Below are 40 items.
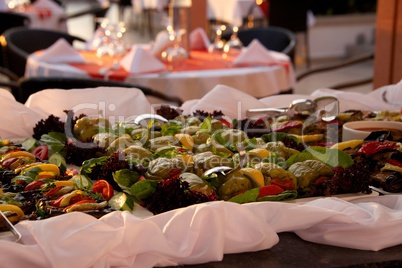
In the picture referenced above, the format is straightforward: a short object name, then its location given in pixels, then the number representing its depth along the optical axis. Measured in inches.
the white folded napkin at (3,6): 336.2
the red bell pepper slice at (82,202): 59.7
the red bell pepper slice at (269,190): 63.9
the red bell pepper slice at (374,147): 73.8
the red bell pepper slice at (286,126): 86.2
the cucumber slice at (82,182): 65.7
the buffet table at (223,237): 52.4
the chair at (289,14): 379.6
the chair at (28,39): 212.4
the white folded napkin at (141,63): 161.5
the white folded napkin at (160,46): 178.5
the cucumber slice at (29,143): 81.0
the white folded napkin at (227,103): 97.2
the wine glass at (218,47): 184.9
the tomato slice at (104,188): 64.4
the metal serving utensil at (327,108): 89.9
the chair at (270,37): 222.2
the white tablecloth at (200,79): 157.9
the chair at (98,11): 349.7
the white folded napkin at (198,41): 203.8
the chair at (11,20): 291.6
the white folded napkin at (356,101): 105.7
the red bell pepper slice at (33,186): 65.0
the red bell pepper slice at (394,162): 71.2
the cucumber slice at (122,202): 60.8
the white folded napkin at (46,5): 338.0
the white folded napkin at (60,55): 173.8
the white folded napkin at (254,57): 173.9
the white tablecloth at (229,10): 377.1
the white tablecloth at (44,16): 315.6
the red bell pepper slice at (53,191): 63.0
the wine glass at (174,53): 172.6
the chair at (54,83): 137.3
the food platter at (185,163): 62.3
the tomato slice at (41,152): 78.1
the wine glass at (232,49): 181.9
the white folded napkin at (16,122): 89.6
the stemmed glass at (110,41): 182.1
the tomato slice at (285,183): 65.4
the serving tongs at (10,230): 54.4
